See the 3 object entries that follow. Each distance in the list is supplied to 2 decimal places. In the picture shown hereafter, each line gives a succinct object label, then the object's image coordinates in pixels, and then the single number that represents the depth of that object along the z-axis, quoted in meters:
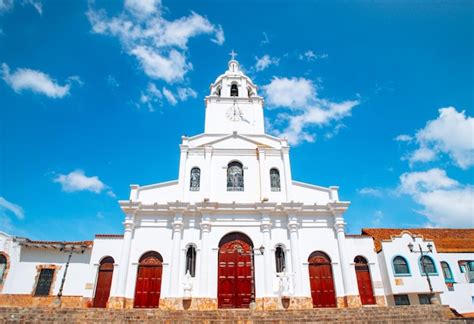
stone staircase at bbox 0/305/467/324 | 11.84
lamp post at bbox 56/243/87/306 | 19.85
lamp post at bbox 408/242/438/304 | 17.83
